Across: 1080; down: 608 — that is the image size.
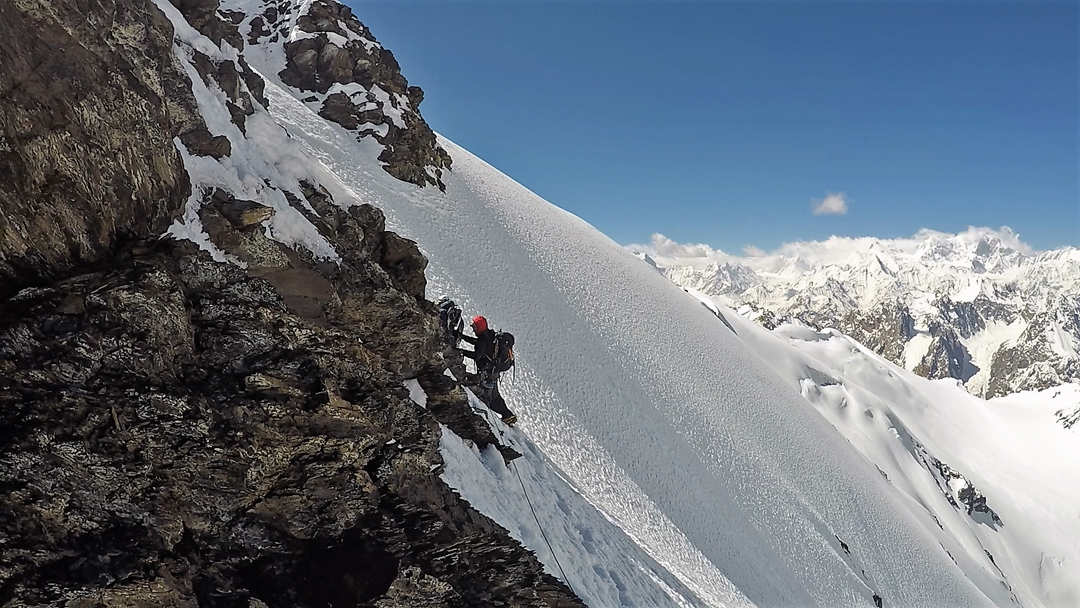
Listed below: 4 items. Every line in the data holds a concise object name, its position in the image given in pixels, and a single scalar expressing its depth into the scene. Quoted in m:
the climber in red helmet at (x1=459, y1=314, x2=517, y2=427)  13.81
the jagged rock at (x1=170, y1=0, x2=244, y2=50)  13.02
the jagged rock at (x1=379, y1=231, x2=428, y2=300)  11.21
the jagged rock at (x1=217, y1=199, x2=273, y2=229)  8.41
